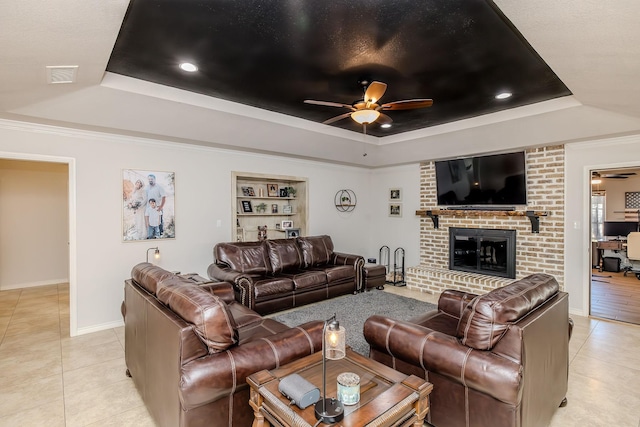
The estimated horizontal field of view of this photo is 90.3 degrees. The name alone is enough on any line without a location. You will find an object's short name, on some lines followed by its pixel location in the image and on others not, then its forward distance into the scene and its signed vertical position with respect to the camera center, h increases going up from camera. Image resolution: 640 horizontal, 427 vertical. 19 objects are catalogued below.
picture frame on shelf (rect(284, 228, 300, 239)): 6.33 -0.41
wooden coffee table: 1.39 -0.88
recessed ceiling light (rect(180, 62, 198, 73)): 2.83 +1.33
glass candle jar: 1.46 -0.83
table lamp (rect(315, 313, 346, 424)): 1.35 -0.72
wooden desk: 7.02 -0.78
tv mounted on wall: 5.10 +0.52
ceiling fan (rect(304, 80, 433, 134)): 2.87 +1.00
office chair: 6.20 -0.71
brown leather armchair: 1.69 -0.85
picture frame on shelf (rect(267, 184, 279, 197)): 6.21 +0.44
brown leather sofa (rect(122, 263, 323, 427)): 1.65 -0.80
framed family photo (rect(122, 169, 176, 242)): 4.27 +0.12
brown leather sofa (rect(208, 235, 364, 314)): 4.32 -0.92
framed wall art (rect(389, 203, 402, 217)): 6.93 +0.05
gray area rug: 4.17 -1.42
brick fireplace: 4.80 -0.41
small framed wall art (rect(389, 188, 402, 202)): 6.91 +0.38
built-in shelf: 5.81 +0.16
